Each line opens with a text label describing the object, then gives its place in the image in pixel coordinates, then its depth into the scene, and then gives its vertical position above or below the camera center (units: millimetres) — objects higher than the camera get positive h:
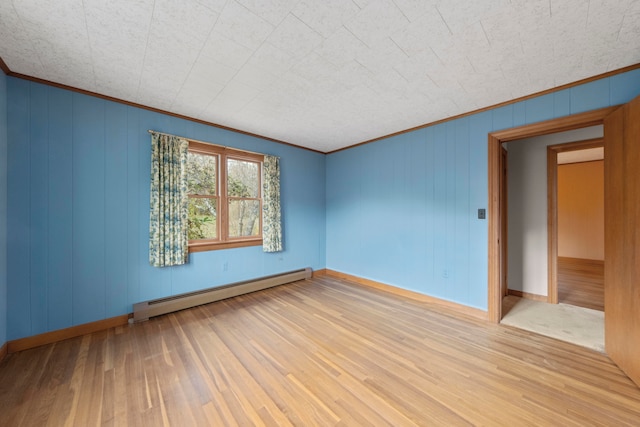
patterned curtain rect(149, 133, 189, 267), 2801 +175
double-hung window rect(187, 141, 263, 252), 3266 +277
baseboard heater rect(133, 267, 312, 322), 2723 -1128
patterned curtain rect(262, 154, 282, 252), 3906 +133
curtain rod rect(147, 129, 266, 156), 2841 +1038
